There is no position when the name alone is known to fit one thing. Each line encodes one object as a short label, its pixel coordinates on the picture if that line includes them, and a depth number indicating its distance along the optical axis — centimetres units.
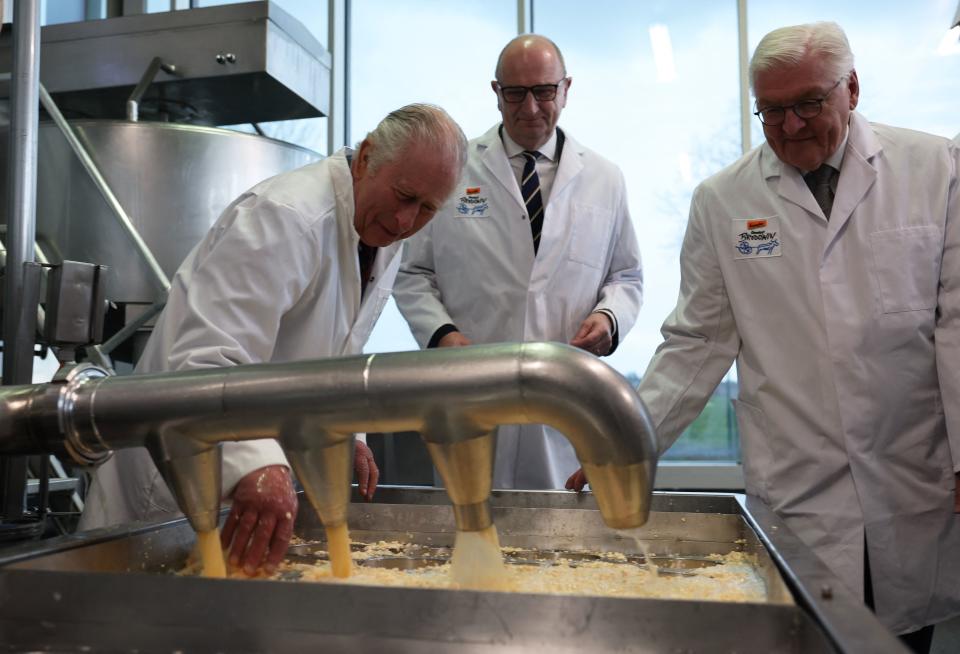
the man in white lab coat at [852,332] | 142
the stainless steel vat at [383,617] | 63
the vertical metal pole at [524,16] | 481
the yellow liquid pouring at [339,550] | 88
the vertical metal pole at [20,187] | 136
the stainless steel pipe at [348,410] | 68
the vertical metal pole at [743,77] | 469
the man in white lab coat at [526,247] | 215
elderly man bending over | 120
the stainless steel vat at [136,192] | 286
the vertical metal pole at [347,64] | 499
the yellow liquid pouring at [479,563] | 85
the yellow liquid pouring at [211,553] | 87
